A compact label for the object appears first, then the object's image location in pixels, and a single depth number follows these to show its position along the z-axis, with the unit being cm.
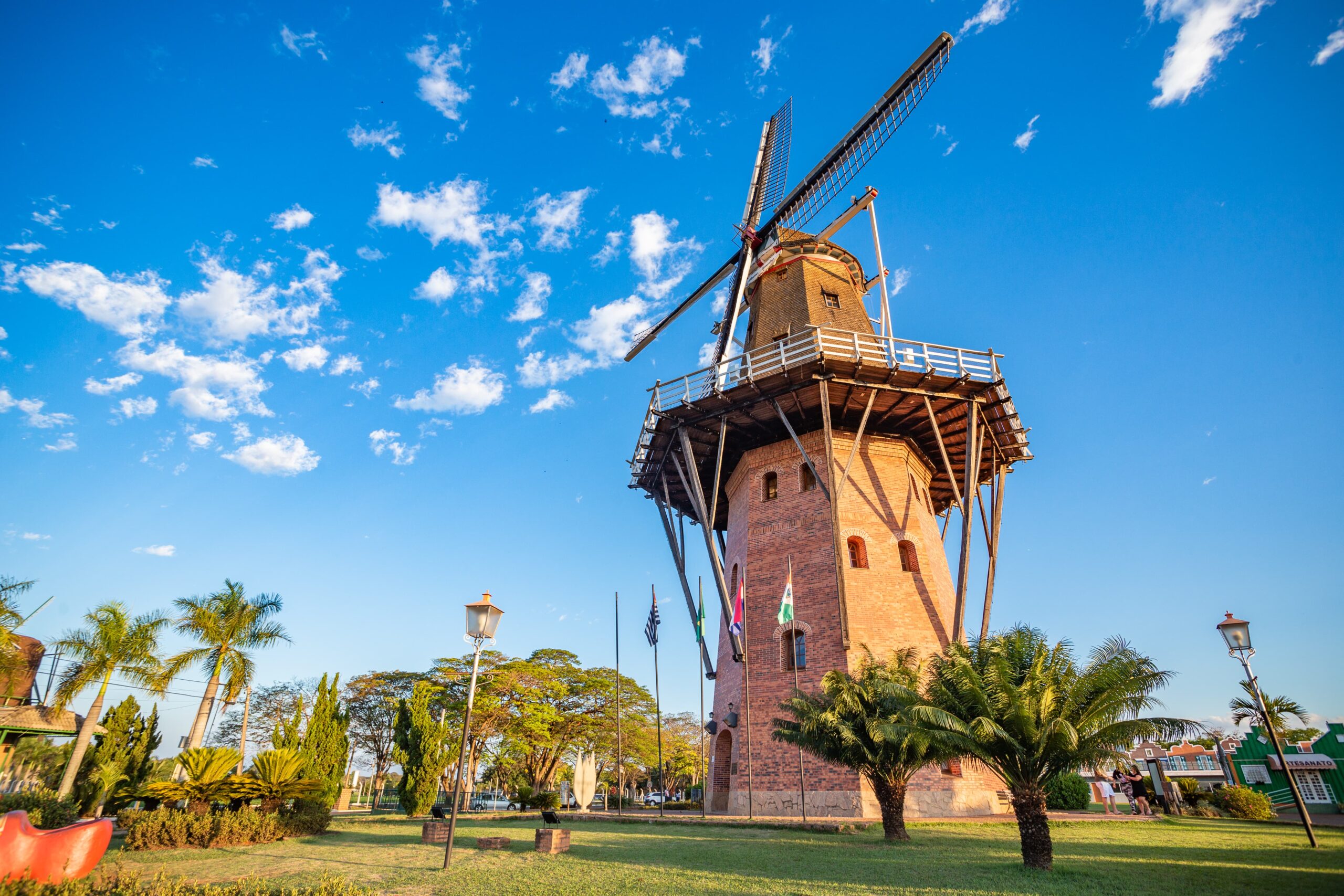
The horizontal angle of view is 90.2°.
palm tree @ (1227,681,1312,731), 3231
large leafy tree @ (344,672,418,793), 4056
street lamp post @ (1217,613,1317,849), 1236
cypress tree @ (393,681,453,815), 2298
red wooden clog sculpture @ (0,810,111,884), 712
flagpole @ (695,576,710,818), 2020
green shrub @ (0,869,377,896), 619
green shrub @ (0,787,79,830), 1494
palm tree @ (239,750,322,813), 1376
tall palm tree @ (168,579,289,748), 2208
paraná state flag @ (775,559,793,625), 1725
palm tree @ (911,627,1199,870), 975
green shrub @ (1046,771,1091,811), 1914
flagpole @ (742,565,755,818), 1664
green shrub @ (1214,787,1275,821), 1844
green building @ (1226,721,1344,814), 2573
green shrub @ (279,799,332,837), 1438
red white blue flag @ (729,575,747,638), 1848
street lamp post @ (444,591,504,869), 1134
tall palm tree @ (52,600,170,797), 2019
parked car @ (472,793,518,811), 3534
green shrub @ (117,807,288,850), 1211
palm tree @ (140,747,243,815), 1291
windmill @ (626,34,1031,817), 1739
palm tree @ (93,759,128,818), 2000
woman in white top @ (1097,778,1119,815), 1997
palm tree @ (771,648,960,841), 1205
